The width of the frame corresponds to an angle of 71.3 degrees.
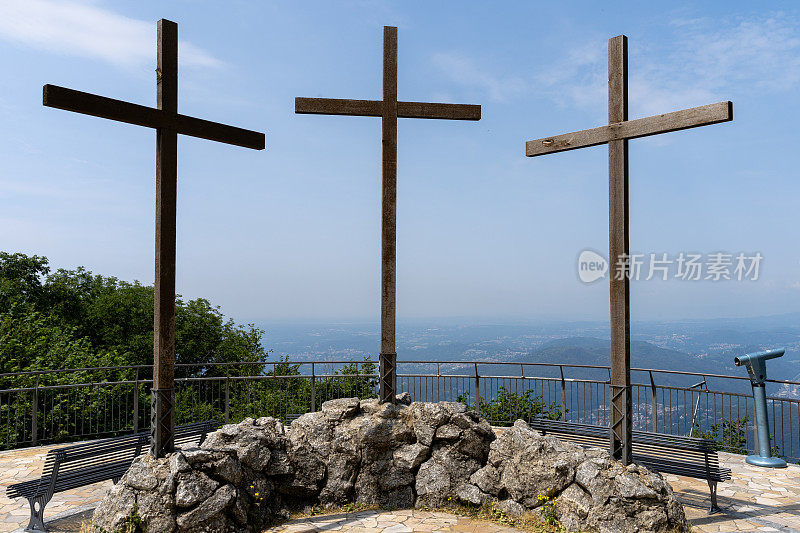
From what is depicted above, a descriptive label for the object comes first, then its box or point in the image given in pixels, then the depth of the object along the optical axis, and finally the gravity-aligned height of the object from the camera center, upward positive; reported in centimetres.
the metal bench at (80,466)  609 -206
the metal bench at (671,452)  681 -212
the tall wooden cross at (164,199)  618 +105
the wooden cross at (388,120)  761 +239
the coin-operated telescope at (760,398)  900 -177
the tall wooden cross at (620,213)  656 +93
